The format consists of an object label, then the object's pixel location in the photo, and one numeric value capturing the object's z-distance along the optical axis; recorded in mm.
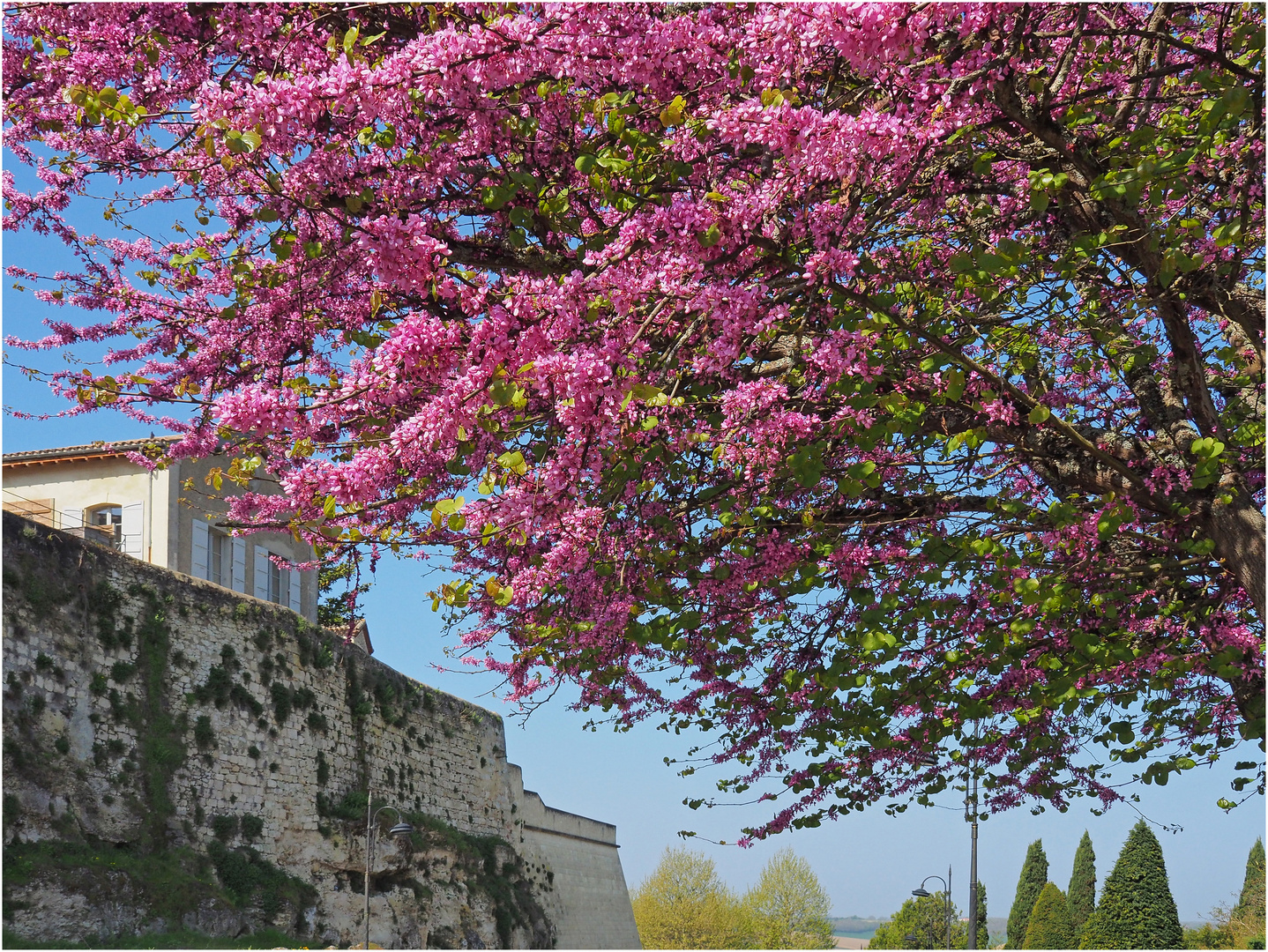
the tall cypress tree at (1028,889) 40475
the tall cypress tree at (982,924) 37344
